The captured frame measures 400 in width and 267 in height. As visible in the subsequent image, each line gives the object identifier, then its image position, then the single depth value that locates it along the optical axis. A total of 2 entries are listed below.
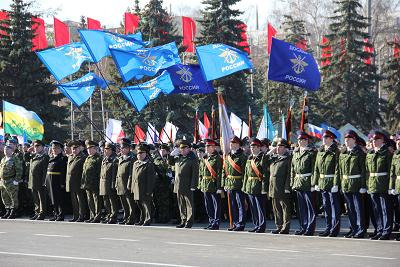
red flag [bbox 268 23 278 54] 51.42
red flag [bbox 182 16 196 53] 58.75
